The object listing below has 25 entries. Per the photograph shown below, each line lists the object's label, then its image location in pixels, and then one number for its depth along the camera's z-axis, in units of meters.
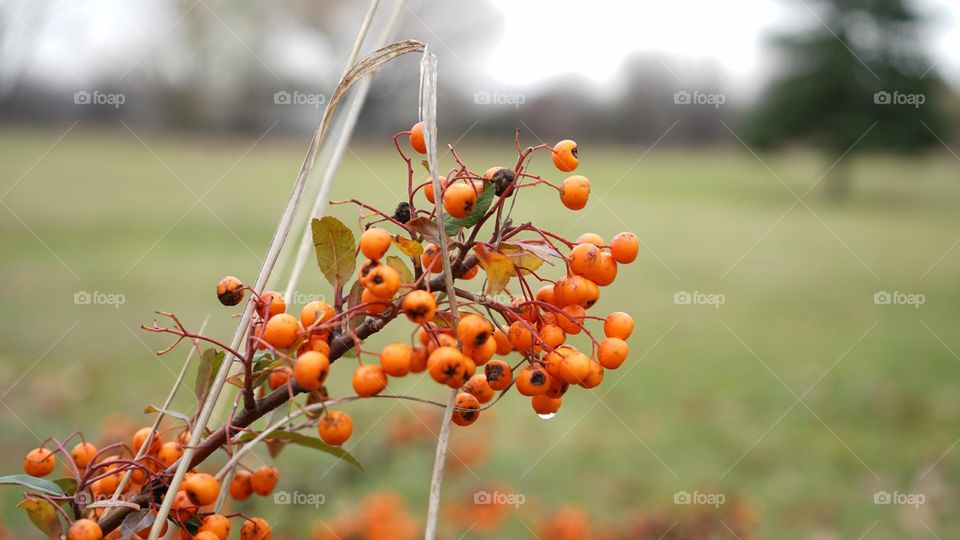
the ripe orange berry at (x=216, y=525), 0.54
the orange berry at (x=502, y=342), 0.55
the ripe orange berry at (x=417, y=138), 0.56
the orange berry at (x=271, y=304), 0.54
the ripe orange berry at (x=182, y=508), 0.55
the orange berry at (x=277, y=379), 0.56
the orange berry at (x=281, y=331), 0.53
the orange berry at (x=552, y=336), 0.55
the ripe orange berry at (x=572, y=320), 0.56
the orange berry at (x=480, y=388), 0.57
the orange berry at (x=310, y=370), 0.52
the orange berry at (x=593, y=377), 0.55
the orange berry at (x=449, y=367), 0.52
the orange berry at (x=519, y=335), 0.55
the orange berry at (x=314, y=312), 0.54
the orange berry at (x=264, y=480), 0.58
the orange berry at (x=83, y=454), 0.58
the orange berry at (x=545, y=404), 0.57
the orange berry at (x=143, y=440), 0.57
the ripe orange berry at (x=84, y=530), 0.53
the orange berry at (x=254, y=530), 0.55
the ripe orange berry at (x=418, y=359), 0.54
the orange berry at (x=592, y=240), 0.57
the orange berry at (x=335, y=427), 0.53
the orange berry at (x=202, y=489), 0.54
